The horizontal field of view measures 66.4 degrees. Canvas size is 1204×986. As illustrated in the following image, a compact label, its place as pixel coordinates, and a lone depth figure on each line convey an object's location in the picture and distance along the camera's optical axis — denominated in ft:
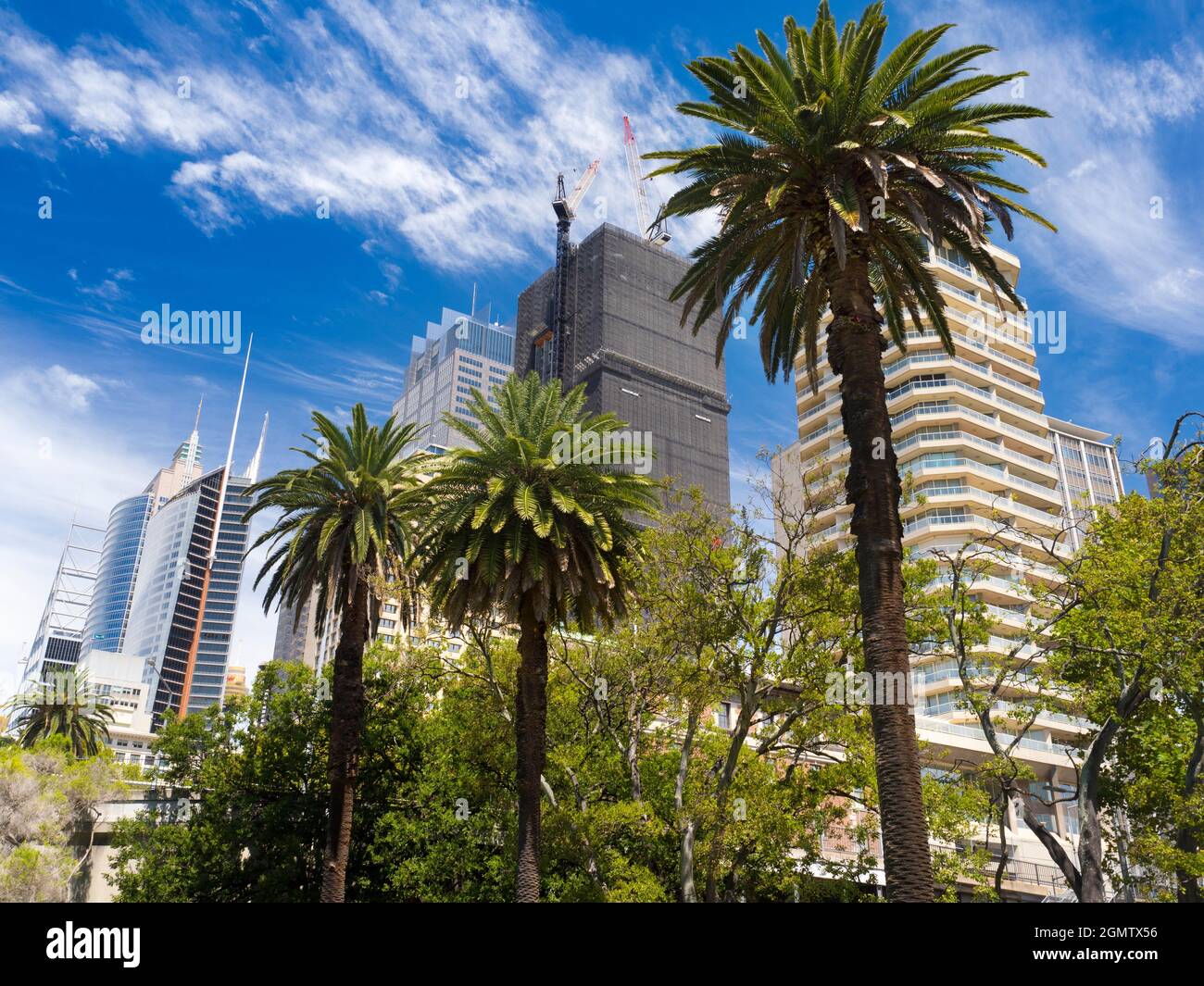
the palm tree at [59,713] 203.31
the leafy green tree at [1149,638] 75.20
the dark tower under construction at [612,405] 643.45
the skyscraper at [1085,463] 522.47
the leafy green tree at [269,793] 113.19
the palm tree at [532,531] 87.66
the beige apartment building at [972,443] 230.07
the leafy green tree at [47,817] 103.91
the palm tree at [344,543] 98.48
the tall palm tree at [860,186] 57.62
